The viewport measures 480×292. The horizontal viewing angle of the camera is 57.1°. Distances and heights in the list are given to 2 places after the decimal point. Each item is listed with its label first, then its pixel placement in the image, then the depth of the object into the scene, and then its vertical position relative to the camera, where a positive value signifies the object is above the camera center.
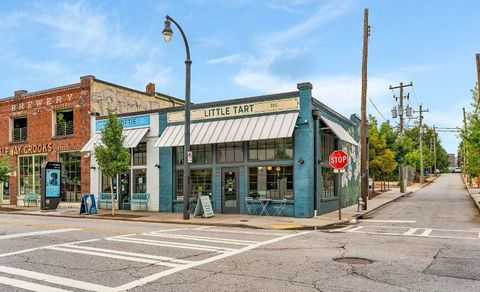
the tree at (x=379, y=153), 35.75 +1.04
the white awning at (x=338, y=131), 20.08 +1.71
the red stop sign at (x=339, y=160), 17.83 +0.25
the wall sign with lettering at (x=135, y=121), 23.52 +2.56
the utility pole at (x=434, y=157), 86.83 +1.52
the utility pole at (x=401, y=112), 38.63 +5.68
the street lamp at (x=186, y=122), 17.97 +1.92
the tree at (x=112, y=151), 20.70 +0.82
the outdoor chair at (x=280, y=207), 19.06 -1.75
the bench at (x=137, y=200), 23.00 -1.67
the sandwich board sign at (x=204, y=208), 18.69 -1.75
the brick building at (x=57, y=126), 26.84 +2.80
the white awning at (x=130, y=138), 22.62 +1.58
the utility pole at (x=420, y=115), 60.33 +6.96
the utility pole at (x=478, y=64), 24.84 +5.67
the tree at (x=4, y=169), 27.80 +0.02
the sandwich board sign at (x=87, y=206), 21.69 -1.84
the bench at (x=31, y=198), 28.38 -1.86
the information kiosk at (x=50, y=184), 24.27 -0.87
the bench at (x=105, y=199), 24.50 -1.70
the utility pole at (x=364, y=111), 22.12 +2.77
